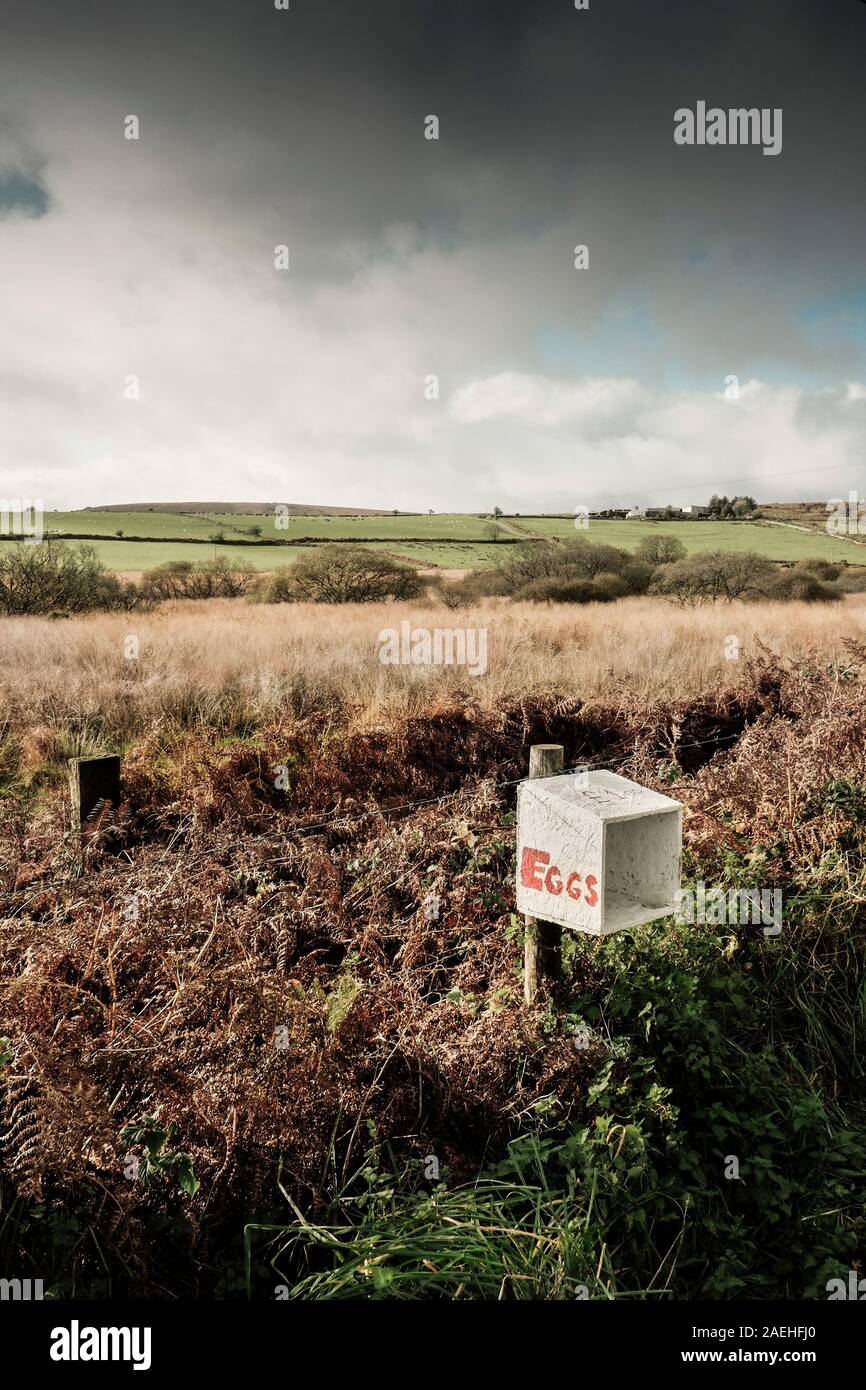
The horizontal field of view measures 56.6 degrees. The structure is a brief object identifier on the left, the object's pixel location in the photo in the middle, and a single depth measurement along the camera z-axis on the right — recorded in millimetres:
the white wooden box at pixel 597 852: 2527
